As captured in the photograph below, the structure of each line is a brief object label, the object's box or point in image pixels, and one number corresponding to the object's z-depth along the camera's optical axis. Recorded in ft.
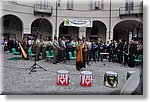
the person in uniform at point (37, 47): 21.07
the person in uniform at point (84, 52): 16.44
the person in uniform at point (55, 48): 20.33
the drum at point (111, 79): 11.20
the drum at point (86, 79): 11.28
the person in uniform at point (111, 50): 22.98
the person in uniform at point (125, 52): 20.26
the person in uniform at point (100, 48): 23.49
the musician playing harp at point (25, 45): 21.83
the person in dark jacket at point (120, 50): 21.49
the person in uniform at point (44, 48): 22.27
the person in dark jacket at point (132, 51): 18.44
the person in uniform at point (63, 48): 21.08
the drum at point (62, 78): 11.33
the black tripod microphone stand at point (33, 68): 14.92
